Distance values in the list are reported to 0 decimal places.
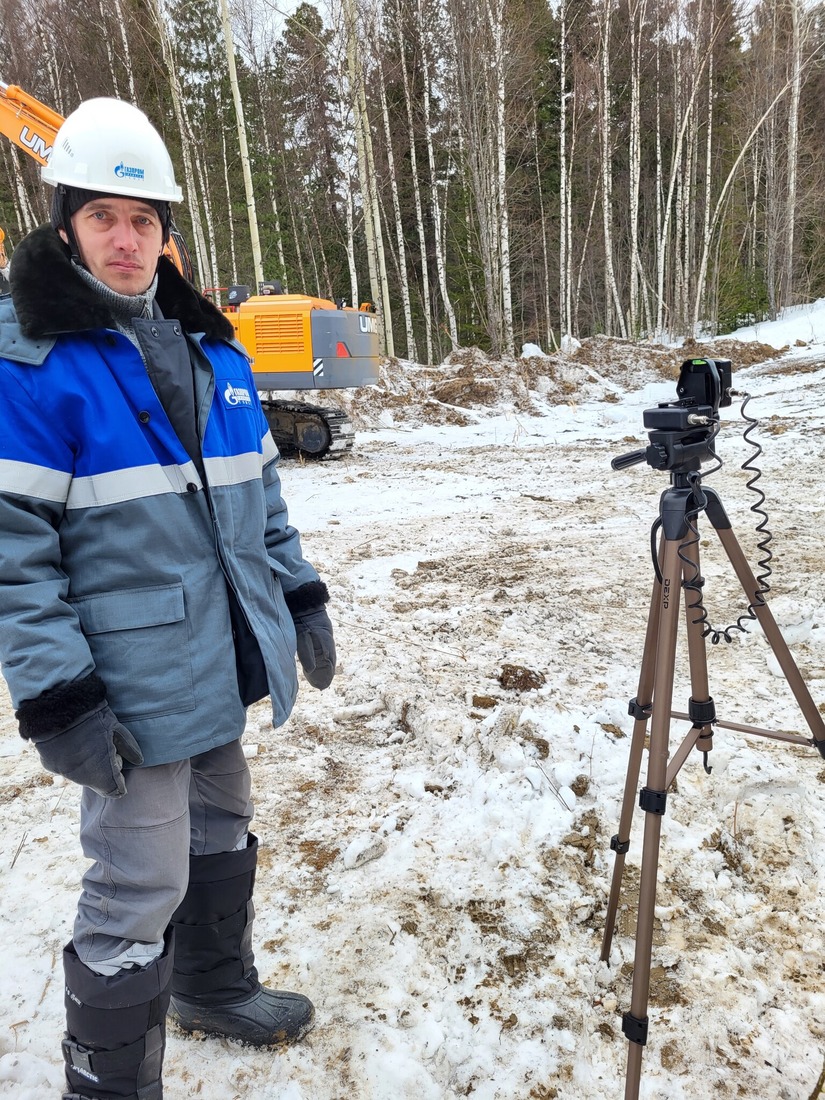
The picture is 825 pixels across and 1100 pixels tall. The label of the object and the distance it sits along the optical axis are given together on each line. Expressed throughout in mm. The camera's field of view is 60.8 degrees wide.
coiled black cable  1569
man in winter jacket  1296
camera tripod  1498
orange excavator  9289
